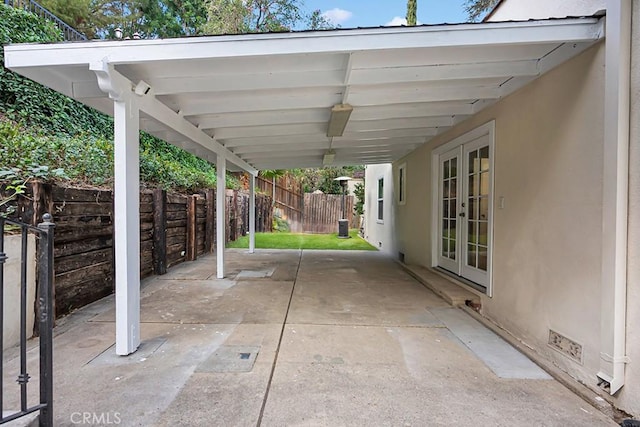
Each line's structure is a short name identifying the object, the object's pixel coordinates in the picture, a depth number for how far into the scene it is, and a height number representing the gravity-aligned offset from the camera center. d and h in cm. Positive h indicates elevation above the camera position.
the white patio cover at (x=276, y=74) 244 +124
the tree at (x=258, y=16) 1113 +727
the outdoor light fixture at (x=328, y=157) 672 +114
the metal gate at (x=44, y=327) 165 -63
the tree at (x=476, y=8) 1089 +701
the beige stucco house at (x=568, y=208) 208 +2
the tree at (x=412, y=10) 1115 +692
